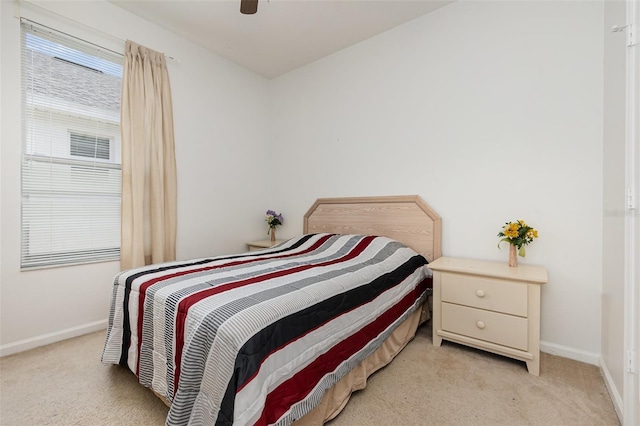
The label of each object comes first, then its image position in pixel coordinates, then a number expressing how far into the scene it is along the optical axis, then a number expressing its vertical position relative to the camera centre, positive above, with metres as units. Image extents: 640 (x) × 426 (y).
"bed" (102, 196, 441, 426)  1.02 -0.54
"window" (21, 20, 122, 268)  2.06 +0.49
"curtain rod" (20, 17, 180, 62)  2.01 +1.39
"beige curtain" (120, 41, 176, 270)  2.41 +0.46
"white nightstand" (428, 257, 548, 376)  1.69 -0.62
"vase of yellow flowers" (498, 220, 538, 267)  1.91 -0.16
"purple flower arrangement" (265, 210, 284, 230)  3.57 -0.09
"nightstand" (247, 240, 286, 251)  3.27 -0.38
